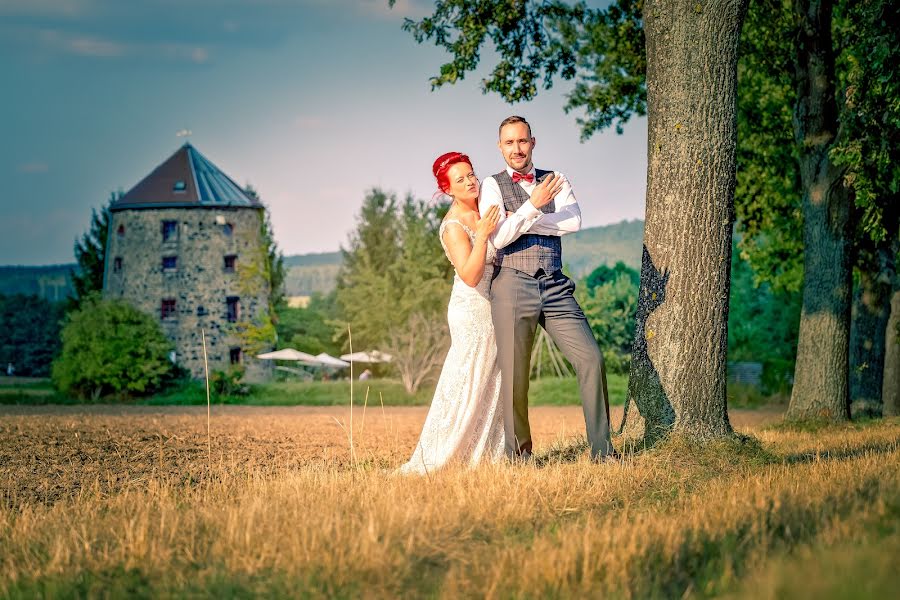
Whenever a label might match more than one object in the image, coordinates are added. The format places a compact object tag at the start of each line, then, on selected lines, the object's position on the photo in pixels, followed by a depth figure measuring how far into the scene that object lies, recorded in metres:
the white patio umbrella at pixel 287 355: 42.76
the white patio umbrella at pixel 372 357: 36.91
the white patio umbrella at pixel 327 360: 47.56
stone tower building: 42.09
